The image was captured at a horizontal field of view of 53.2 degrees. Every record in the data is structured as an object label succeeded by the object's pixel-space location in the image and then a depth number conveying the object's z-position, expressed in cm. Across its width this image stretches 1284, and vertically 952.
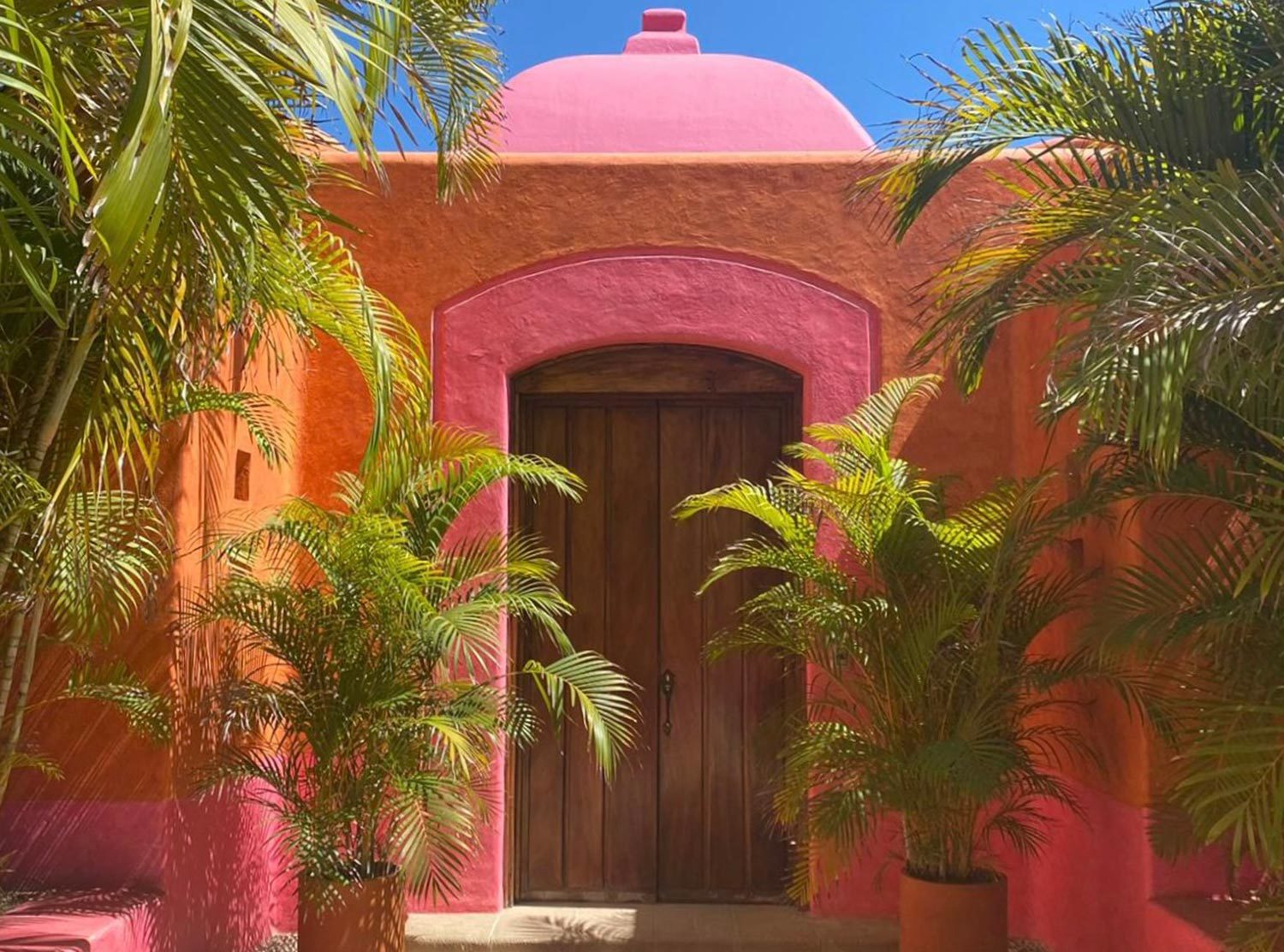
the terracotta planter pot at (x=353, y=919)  474
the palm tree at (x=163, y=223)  243
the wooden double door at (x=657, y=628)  640
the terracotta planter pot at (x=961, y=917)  482
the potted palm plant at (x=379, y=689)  470
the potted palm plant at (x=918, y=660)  473
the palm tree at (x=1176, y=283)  291
